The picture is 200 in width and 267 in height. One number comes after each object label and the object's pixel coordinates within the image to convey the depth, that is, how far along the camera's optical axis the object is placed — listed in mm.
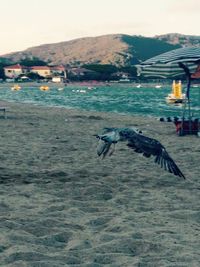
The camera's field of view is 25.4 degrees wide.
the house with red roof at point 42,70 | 189625
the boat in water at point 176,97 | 49719
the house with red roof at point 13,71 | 180000
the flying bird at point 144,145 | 6445
